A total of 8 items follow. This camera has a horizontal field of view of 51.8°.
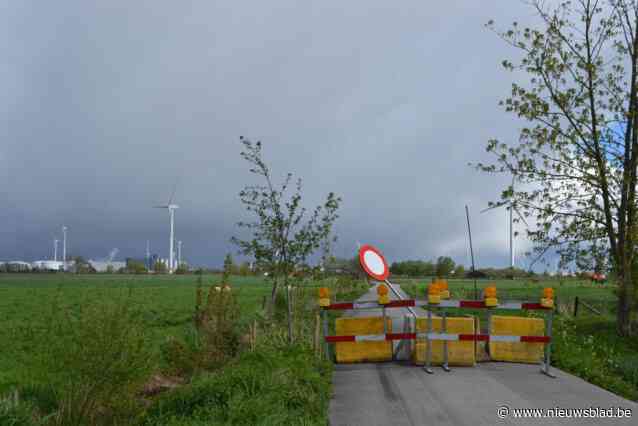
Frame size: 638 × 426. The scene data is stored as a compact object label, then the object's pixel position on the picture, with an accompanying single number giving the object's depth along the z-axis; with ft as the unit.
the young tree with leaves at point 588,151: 59.82
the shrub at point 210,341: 40.55
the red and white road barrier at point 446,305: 36.55
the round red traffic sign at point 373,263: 40.81
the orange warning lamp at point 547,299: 36.17
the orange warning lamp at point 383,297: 38.47
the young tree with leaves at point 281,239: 48.60
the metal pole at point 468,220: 74.59
